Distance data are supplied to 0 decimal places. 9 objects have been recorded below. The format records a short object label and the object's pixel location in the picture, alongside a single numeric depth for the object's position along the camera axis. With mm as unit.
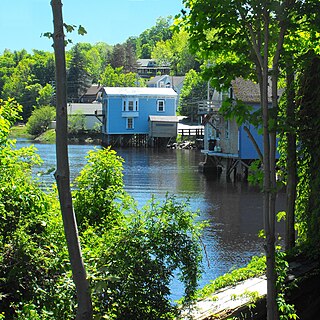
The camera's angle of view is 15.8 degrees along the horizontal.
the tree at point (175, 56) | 197748
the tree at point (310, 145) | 14143
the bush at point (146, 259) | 8575
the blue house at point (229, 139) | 59703
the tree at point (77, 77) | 199236
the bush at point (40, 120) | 152219
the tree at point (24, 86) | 160655
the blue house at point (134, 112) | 122817
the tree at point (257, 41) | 8405
